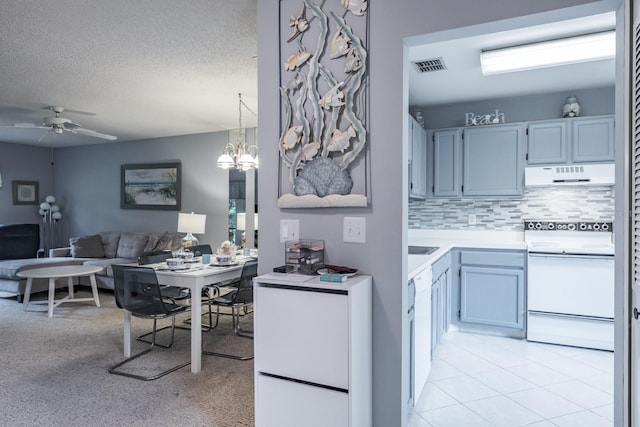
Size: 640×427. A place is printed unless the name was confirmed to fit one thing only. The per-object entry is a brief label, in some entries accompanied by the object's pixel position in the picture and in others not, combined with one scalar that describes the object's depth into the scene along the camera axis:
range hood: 3.62
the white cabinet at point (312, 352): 1.58
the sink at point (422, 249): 3.32
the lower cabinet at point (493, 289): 3.67
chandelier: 3.97
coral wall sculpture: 1.78
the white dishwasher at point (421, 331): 2.23
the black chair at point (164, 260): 3.64
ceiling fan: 4.35
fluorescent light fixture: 2.64
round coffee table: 4.35
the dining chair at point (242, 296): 3.26
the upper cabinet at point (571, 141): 3.62
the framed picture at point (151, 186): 6.18
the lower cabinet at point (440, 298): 2.86
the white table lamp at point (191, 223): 4.66
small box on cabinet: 1.78
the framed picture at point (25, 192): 6.91
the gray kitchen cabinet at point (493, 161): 3.97
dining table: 2.92
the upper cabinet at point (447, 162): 4.20
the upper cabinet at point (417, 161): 3.58
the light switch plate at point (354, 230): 1.80
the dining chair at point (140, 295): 2.95
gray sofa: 4.96
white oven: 3.37
